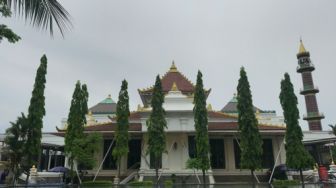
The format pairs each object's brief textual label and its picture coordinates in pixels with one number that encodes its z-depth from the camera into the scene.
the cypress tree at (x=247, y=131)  17.77
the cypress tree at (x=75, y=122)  19.16
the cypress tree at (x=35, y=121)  17.97
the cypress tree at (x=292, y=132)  17.34
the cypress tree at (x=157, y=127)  18.87
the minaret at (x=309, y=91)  45.44
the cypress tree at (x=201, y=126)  18.42
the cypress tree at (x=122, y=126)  19.66
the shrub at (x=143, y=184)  16.23
